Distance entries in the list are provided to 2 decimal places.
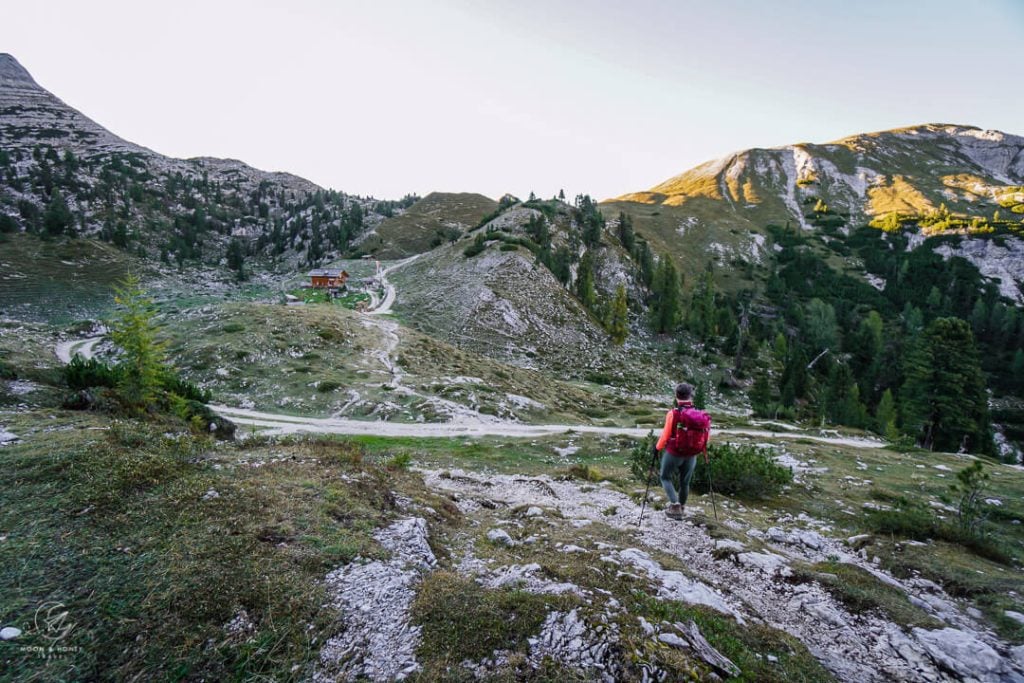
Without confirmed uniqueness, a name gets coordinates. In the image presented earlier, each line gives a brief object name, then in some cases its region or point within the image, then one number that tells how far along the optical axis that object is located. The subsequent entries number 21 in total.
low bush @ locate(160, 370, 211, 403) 22.10
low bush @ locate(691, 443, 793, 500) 16.73
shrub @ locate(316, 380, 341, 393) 36.09
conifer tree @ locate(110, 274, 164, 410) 16.97
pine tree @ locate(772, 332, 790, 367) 93.82
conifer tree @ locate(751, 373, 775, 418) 64.12
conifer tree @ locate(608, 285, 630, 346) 81.75
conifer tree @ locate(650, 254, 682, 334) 94.94
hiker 10.70
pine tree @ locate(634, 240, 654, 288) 111.16
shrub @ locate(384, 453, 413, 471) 14.82
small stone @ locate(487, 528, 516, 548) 9.26
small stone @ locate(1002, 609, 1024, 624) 7.61
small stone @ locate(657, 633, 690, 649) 5.51
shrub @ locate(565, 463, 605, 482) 18.19
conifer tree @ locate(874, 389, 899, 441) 54.34
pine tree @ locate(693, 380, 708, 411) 55.76
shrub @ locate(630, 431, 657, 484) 18.33
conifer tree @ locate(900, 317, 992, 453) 44.25
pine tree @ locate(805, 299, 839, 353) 105.81
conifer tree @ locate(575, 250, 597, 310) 89.44
